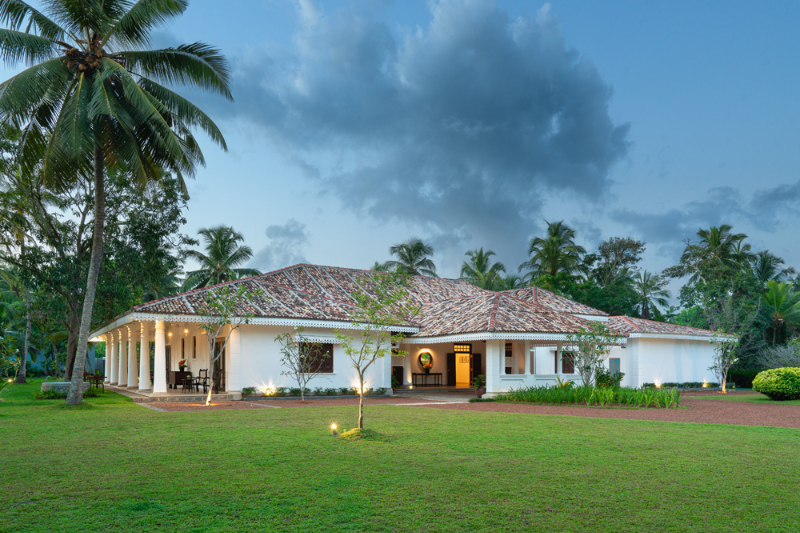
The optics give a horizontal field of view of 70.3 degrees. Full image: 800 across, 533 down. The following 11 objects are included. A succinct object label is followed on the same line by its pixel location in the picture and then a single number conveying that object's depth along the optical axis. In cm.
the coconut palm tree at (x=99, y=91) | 1353
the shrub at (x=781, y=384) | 1995
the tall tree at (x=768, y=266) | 4116
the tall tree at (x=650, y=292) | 4609
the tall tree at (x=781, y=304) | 3366
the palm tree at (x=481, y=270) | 4712
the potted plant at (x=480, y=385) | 2175
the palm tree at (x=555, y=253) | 4075
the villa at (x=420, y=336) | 1941
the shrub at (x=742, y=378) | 3128
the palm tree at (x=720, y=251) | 3862
